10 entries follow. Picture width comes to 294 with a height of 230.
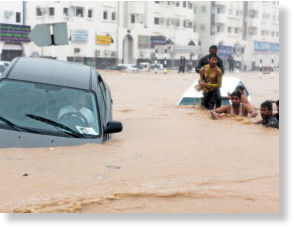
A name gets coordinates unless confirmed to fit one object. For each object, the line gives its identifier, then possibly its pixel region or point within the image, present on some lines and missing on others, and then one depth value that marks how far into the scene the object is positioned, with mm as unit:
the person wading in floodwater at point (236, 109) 12906
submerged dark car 7168
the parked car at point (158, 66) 61625
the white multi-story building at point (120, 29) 56344
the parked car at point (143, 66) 59625
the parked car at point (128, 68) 55812
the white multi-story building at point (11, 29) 49969
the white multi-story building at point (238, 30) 78625
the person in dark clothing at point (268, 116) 11344
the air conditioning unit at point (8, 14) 49794
